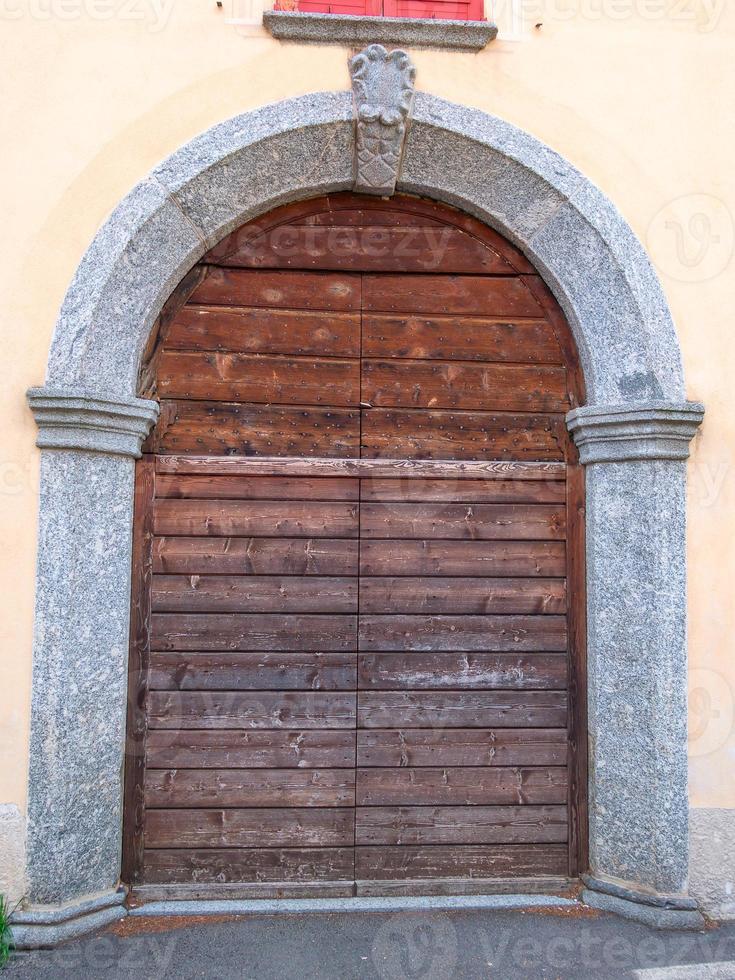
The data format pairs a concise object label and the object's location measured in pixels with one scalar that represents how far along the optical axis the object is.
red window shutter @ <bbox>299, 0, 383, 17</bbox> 3.63
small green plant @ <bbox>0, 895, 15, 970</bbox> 3.03
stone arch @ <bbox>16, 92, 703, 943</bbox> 3.25
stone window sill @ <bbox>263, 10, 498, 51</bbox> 3.46
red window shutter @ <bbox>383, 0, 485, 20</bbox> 3.69
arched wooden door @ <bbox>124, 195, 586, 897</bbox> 3.49
